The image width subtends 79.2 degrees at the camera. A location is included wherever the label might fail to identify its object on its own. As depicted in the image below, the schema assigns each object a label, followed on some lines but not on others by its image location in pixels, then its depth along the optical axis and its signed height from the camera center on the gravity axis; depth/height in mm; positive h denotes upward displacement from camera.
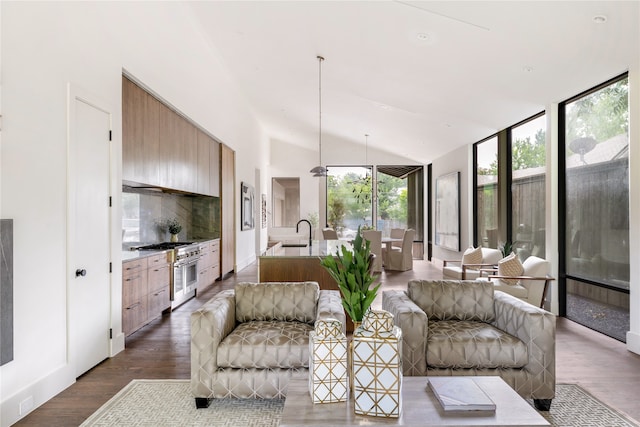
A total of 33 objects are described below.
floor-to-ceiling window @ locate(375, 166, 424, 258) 11547 +650
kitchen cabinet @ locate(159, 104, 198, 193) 4746 +897
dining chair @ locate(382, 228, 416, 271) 8688 -878
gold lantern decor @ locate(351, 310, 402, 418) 1592 -629
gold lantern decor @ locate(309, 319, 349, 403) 1688 -651
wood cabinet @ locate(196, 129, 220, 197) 6141 +899
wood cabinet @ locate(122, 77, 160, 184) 3777 +890
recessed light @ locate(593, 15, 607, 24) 2913 +1506
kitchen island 4039 -548
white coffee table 1542 -816
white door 2887 -121
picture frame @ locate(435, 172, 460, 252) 8422 +140
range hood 4273 +385
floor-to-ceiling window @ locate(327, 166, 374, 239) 11609 +589
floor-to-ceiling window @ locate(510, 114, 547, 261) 5203 +437
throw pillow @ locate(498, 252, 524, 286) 4434 -582
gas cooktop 4728 -363
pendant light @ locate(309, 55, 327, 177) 5389 +2189
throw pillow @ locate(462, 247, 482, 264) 5828 -600
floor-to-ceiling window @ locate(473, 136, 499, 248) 6730 +456
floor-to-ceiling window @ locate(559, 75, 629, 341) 3835 +106
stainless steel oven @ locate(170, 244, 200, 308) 4941 -751
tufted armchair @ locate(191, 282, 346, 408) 2381 -868
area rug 2307 -1220
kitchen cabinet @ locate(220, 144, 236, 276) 7250 +187
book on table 1614 -785
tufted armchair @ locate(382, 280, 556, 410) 2398 -830
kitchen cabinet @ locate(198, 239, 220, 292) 5997 -764
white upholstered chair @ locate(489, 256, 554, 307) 4191 -736
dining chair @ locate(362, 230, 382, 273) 8305 -503
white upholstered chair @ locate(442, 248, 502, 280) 5562 -753
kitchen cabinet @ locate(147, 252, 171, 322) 4301 -777
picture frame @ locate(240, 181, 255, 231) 8656 +266
